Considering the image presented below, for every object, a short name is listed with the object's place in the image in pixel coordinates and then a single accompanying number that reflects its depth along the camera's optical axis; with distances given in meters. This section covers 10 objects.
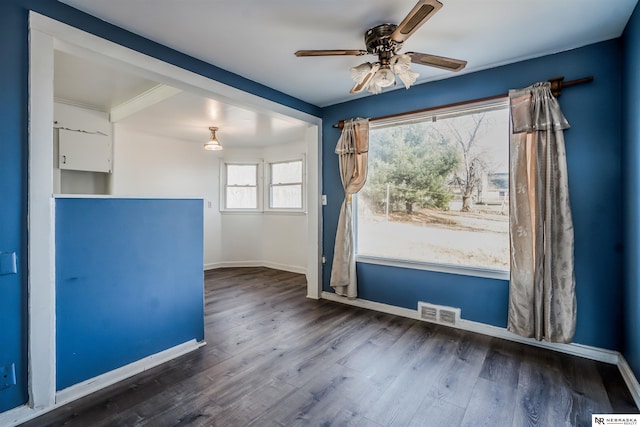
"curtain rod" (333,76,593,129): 2.38
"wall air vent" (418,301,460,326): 3.05
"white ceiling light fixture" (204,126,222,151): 4.49
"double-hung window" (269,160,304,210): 5.73
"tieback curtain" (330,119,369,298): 3.61
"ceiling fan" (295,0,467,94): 2.02
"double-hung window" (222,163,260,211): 6.18
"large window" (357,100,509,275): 2.85
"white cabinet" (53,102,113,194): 3.77
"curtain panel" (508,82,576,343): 2.39
